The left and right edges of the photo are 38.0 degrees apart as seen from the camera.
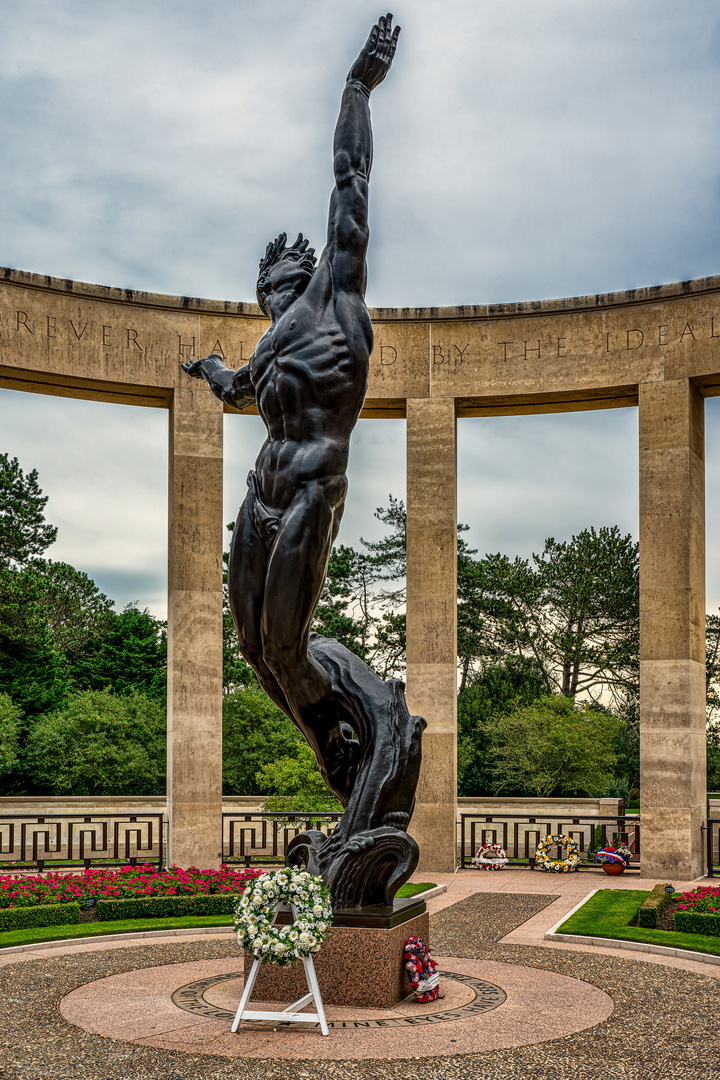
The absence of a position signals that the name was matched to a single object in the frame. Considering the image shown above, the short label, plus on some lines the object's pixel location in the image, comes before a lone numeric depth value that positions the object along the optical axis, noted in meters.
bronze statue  7.80
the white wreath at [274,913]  6.76
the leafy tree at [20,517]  37.31
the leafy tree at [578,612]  39.69
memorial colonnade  16.94
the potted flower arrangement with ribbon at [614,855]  16.83
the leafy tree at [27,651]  33.66
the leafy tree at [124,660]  41.06
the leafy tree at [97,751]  32.44
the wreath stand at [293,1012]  6.74
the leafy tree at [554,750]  34.25
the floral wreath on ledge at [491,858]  18.00
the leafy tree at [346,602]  38.81
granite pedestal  7.42
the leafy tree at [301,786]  22.81
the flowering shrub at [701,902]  11.45
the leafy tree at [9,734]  31.50
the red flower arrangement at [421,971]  7.60
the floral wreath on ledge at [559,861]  17.41
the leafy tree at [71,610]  38.94
